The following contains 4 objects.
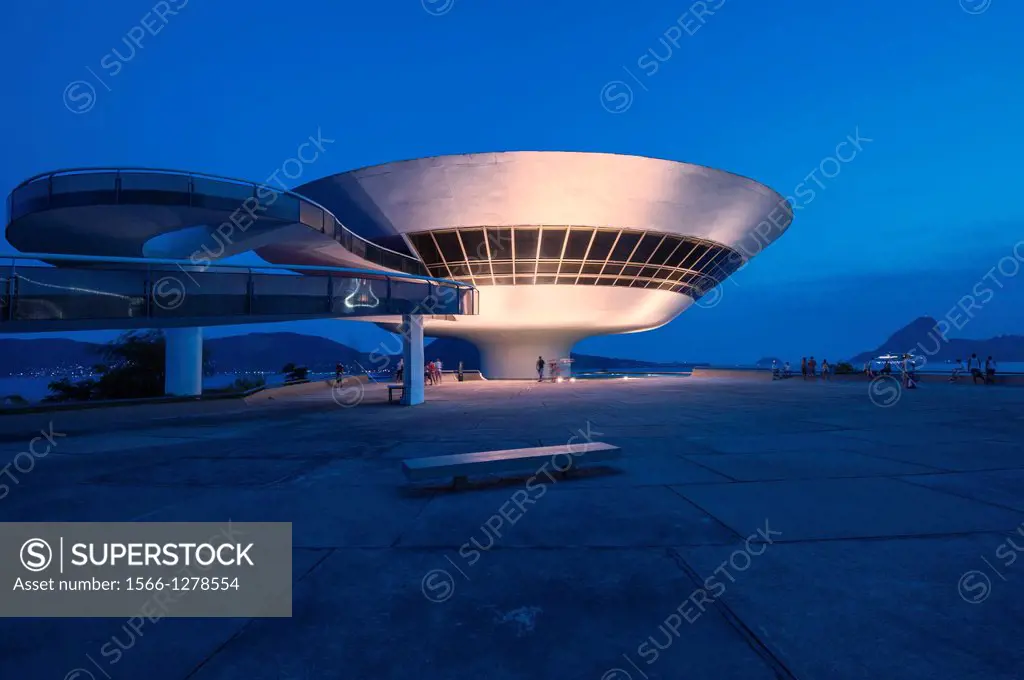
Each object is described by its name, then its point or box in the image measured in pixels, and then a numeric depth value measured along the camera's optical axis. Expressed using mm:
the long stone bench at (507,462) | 6520
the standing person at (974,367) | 27828
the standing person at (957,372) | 28948
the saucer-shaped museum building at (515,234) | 20547
